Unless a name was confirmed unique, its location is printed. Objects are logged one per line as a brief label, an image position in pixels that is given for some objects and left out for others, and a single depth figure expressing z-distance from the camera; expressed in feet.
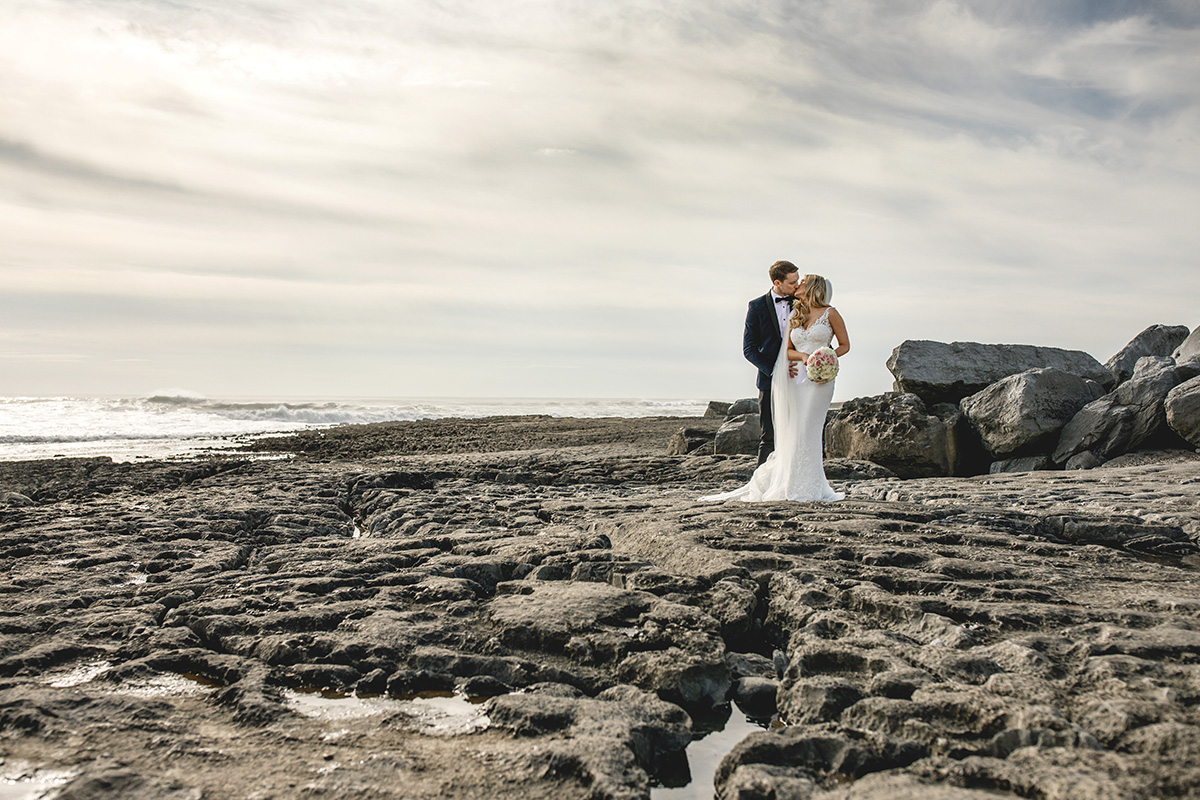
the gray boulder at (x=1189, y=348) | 39.23
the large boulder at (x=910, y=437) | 32.89
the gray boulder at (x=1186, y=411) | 28.60
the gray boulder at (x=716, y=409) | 74.43
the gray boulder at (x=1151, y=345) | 44.06
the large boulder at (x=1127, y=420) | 30.37
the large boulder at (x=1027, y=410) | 32.01
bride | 23.27
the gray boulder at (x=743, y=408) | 47.90
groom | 24.26
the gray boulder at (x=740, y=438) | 36.91
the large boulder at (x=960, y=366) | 35.88
